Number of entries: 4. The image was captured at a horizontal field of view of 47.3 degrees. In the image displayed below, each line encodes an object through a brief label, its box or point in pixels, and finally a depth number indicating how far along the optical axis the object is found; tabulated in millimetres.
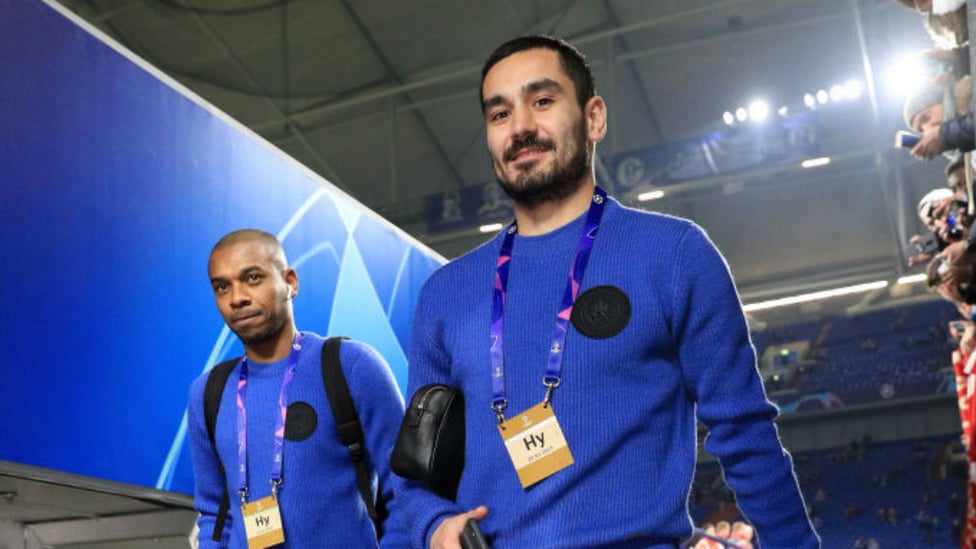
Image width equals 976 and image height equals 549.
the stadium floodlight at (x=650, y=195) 12486
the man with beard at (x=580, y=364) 1462
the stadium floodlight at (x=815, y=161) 11977
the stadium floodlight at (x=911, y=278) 15453
